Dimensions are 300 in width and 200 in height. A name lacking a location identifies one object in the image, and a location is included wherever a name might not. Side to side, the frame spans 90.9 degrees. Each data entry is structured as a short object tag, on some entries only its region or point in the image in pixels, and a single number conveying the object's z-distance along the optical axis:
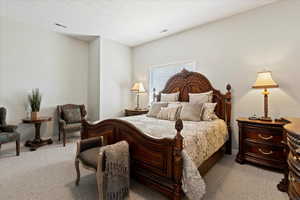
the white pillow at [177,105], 3.04
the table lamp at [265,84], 2.54
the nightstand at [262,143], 2.35
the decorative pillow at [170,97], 3.75
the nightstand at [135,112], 4.36
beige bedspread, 1.56
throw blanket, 1.57
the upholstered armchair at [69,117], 3.71
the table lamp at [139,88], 4.65
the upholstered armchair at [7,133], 2.84
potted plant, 3.53
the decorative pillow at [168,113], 2.98
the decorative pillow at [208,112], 2.87
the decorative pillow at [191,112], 2.81
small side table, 3.35
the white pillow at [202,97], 3.27
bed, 1.60
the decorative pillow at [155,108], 3.35
